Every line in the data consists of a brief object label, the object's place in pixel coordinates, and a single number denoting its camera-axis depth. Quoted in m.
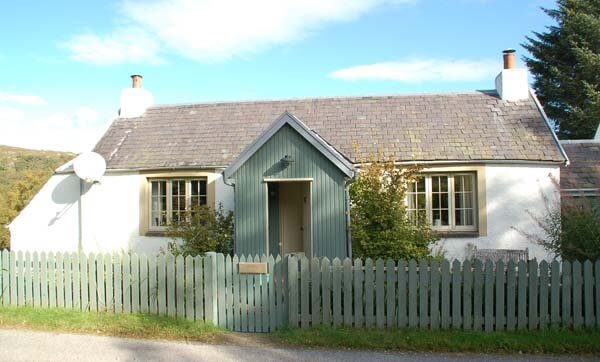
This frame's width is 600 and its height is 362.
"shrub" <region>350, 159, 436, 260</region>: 9.93
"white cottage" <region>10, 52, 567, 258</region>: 10.61
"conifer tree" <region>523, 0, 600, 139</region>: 25.03
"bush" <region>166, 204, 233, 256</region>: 11.21
